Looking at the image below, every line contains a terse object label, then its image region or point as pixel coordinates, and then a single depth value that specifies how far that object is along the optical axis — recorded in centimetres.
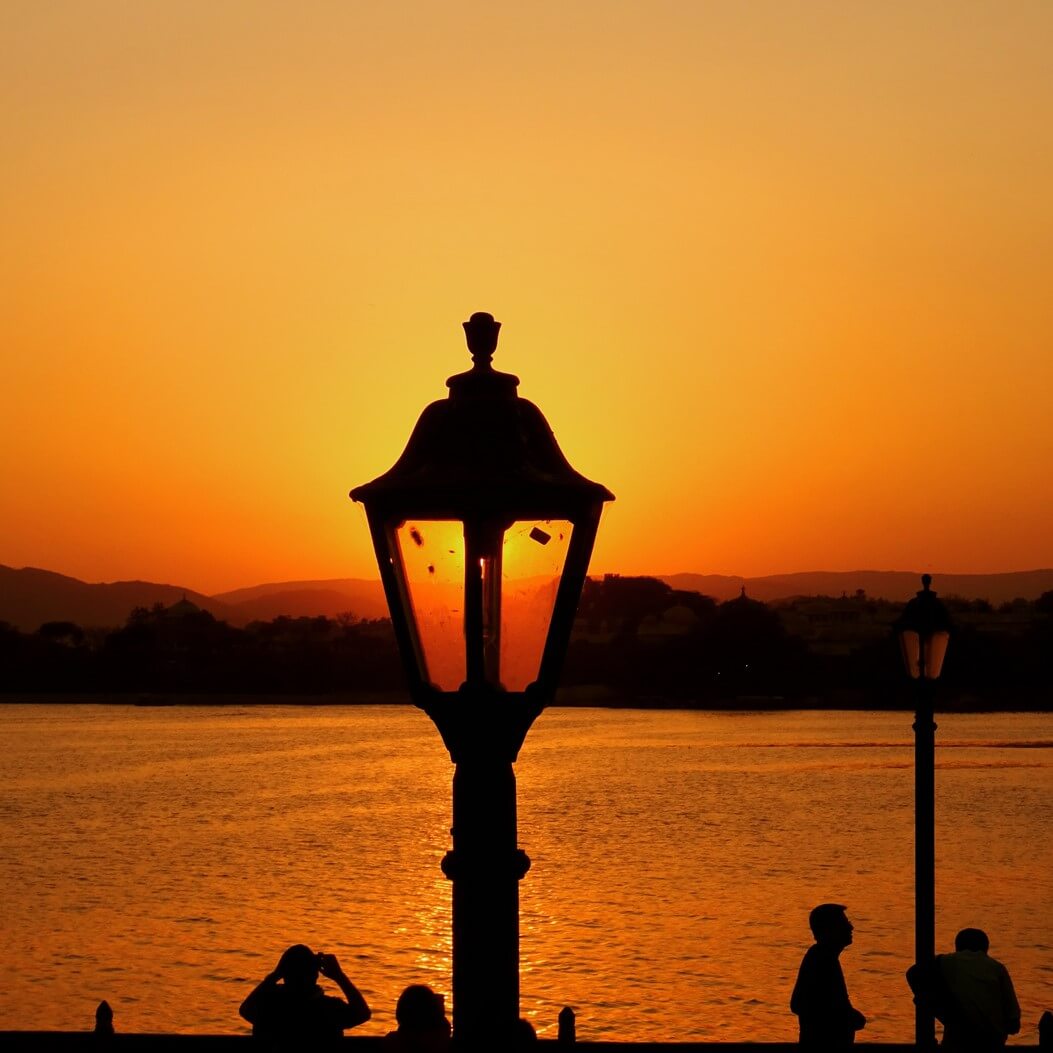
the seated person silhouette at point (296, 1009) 988
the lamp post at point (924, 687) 1299
